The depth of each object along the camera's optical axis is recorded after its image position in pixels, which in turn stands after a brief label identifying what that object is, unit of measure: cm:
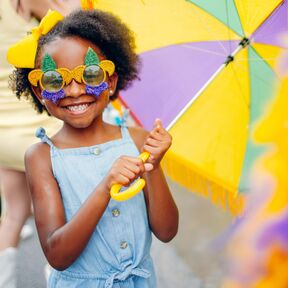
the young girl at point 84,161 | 114
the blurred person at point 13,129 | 148
